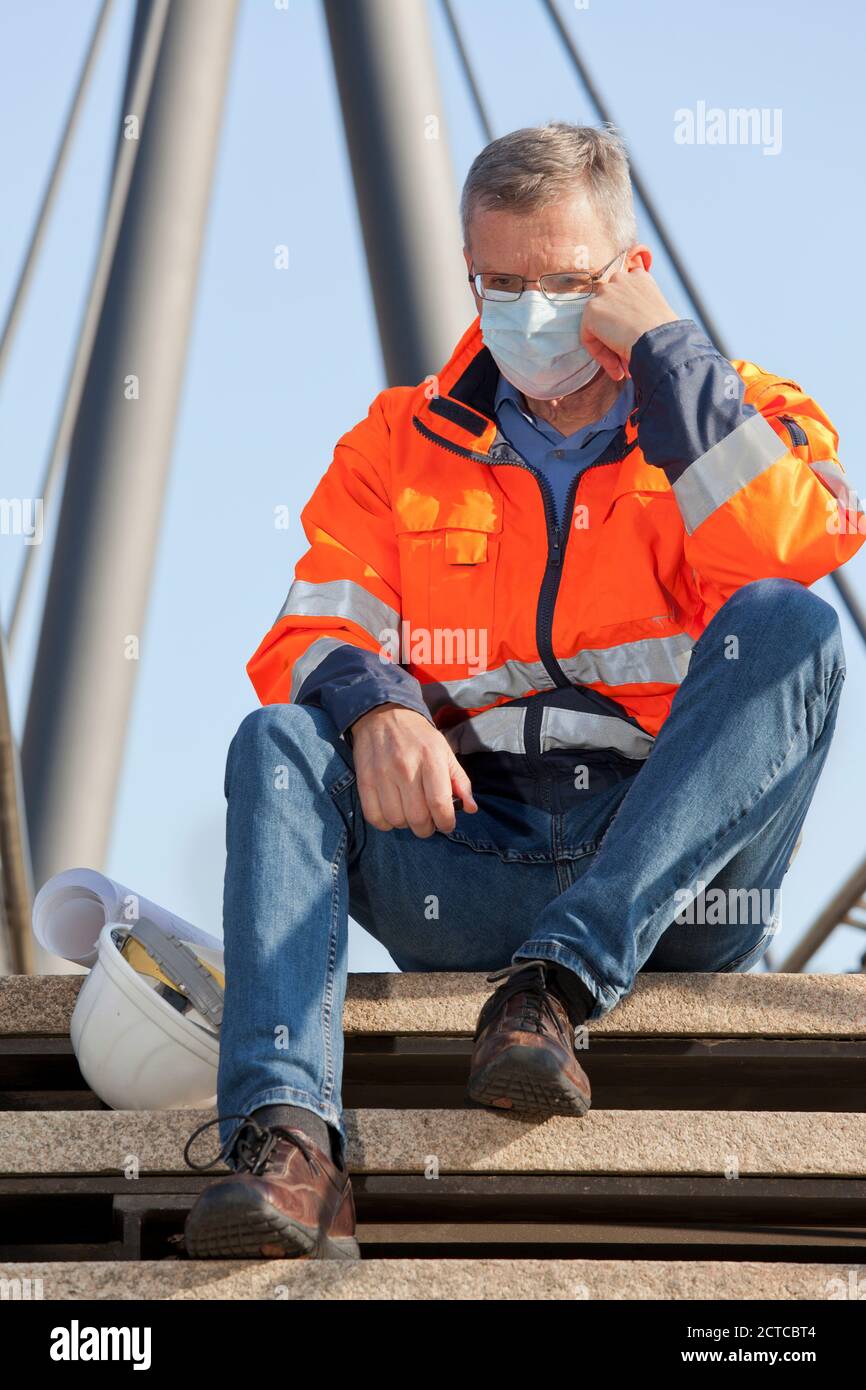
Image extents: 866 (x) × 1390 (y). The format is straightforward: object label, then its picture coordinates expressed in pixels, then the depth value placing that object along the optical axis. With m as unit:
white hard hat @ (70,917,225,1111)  4.30
